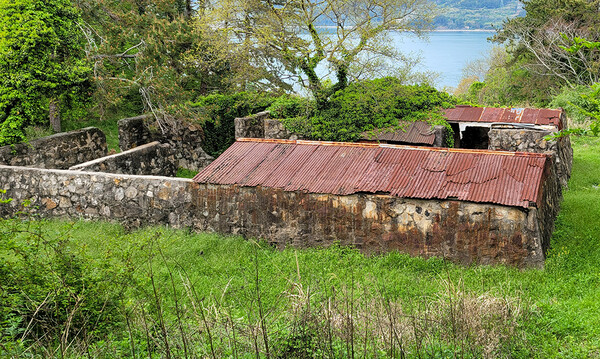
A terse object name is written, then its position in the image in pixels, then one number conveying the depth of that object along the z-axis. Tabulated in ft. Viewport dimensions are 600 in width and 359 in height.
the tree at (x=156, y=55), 56.59
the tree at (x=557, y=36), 97.35
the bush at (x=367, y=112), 53.06
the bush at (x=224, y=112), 61.05
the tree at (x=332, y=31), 56.59
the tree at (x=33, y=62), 47.01
